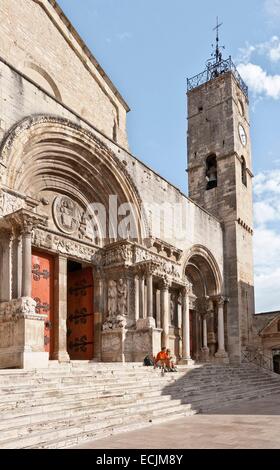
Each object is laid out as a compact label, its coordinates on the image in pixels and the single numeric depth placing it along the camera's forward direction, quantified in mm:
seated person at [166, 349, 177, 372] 11981
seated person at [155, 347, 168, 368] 12094
